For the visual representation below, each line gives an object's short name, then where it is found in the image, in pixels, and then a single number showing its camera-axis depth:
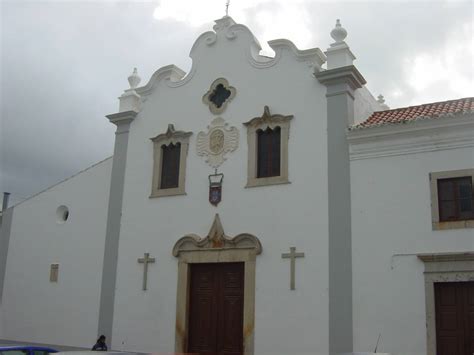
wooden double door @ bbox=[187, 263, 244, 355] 14.28
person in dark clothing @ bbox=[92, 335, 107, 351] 15.28
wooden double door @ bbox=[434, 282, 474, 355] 11.60
